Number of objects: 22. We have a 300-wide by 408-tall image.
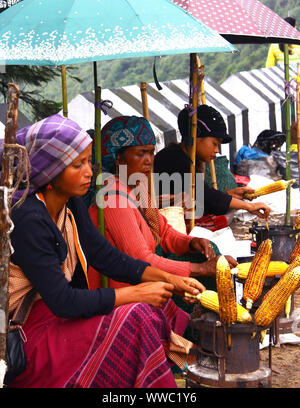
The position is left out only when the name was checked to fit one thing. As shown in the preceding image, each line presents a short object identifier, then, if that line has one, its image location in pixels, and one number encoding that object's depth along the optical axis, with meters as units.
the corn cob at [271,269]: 3.96
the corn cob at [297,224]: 4.72
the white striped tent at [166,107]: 8.01
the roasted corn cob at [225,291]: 3.00
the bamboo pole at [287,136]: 6.11
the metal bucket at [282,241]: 4.63
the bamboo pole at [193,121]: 4.86
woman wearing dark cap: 5.12
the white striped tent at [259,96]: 11.68
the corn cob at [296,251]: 4.10
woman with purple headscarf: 2.77
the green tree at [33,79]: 7.30
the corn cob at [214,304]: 3.09
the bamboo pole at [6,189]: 2.34
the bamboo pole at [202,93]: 4.96
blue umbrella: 3.16
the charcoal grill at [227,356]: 3.06
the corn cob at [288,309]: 4.39
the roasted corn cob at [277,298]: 3.07
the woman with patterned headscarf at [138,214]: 3.61
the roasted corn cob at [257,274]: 3.45
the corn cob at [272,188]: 5.32
